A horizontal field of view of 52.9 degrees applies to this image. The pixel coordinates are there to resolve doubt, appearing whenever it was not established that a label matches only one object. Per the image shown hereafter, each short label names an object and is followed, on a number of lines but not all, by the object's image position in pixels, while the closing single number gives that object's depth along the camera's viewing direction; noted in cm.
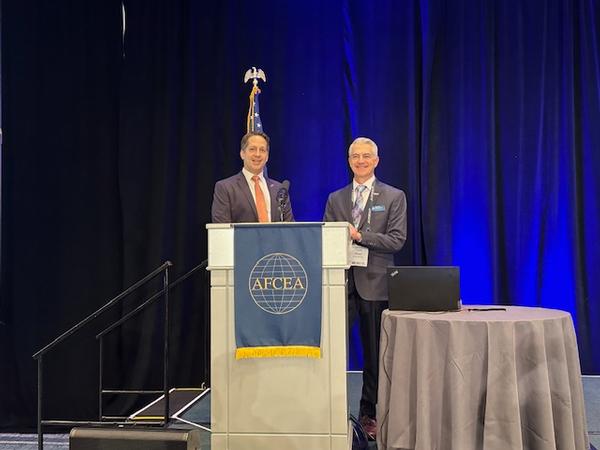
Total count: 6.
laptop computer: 294
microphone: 268
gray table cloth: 261
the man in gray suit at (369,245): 352
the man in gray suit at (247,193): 350
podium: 257
